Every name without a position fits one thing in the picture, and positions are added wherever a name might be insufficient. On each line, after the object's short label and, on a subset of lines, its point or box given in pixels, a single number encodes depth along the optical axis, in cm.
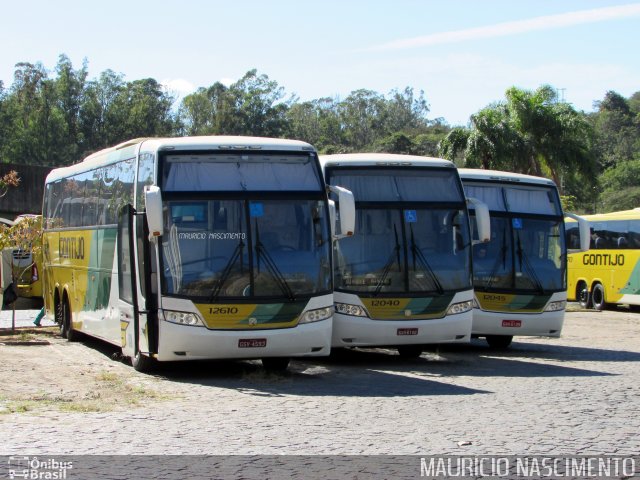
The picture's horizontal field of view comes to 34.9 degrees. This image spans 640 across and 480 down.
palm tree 3975
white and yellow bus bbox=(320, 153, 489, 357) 1530
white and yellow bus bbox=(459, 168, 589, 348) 1797
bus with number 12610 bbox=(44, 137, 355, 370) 1325
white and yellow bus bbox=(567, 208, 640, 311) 3198
